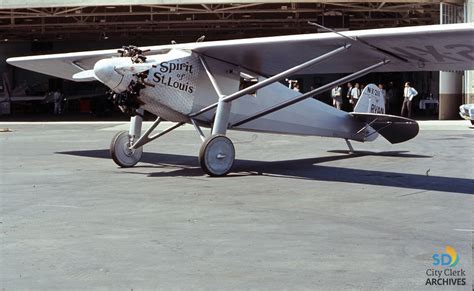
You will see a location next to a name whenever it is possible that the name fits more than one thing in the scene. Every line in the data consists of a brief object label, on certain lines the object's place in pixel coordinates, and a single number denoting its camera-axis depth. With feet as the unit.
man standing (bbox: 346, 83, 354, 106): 116.98
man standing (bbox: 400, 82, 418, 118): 112.16
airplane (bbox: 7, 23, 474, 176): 39.75
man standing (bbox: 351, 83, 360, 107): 113.09
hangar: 106.63
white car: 87.66
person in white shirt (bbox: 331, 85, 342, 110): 113.60
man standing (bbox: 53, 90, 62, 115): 147.16
